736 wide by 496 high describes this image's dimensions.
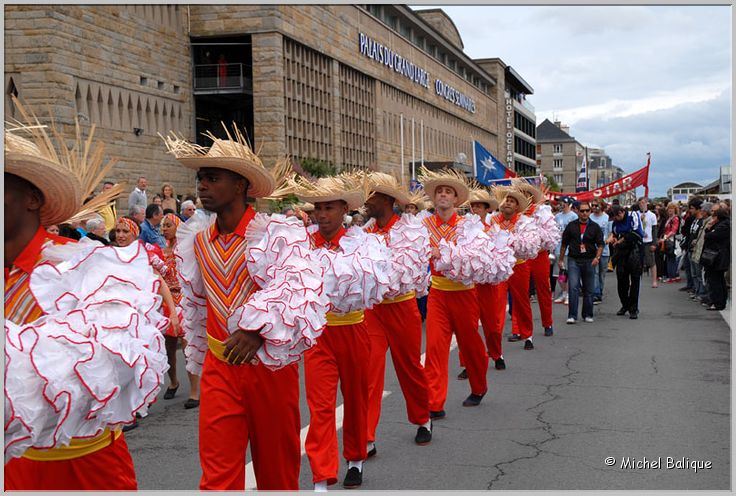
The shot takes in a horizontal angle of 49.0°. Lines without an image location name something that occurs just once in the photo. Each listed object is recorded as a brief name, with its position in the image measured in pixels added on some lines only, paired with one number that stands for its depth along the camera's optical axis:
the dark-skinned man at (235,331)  3.96
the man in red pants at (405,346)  6.32
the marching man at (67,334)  2.57
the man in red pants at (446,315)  7.21
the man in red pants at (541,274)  11.98
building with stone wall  21.38
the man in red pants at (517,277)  11.02
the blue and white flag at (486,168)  20.24
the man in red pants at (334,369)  5.27
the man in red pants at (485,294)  8.54
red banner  26.28
